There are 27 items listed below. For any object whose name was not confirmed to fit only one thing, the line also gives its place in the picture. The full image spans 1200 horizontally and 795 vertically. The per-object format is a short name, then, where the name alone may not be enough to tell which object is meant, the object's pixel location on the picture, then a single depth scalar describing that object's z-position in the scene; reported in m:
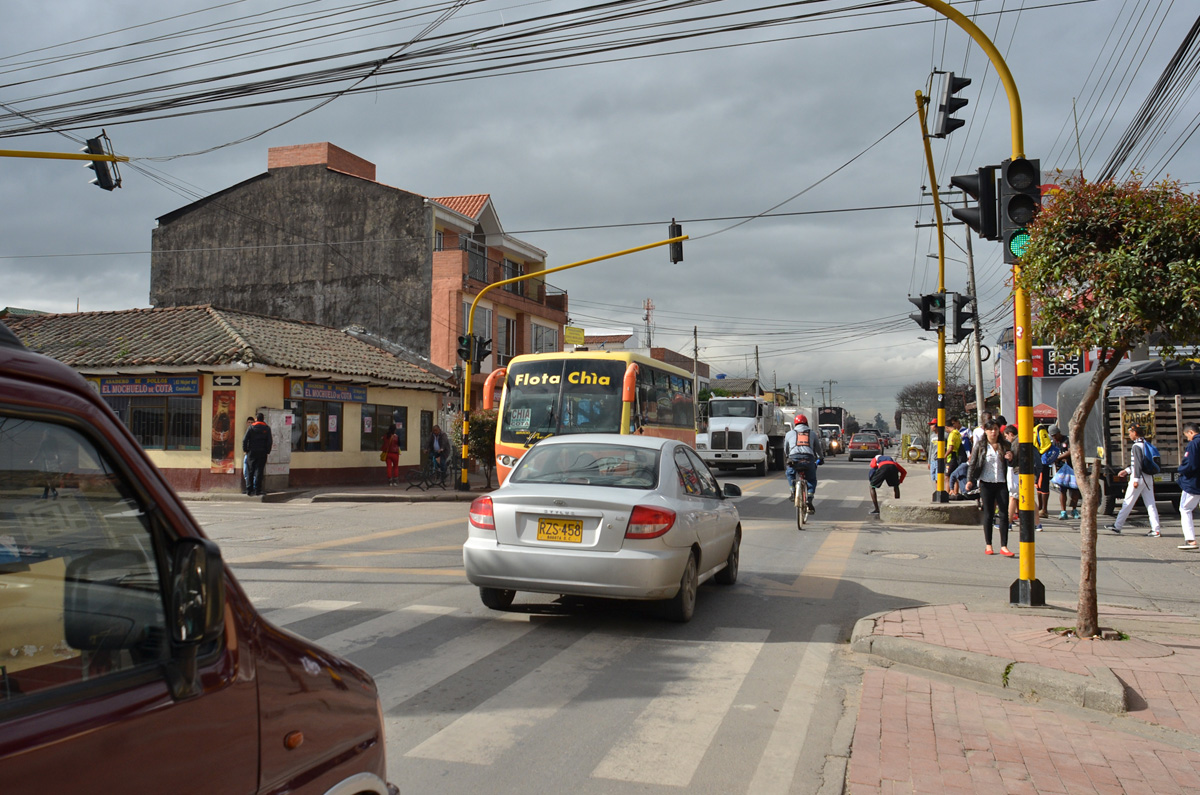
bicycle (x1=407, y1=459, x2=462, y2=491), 25.14
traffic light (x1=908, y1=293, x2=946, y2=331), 18.42
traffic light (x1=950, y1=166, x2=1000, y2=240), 8.23
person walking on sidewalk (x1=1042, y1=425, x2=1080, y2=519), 16.55
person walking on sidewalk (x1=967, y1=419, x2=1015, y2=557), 11.61
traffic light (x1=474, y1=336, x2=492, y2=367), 23.25
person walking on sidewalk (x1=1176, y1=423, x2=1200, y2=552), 13.05
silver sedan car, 7.10
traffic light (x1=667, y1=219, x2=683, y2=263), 21.31
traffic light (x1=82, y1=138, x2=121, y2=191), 14.72
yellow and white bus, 17.84
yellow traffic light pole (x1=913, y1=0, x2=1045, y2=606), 8.05
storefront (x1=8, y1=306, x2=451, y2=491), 23.36
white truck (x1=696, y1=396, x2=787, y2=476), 33.41
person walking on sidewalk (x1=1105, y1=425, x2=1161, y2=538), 14.42
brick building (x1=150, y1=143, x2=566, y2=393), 36.94
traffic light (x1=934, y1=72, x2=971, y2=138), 12.64
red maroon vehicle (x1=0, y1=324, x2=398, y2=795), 1.77
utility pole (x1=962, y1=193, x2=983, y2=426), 27.81
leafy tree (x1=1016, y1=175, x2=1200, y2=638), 6.26
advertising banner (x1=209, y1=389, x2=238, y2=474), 23.28
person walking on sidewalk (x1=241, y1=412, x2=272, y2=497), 21.94
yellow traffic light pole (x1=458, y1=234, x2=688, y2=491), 21.29
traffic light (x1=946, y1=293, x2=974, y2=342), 18.11
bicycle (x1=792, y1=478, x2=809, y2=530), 15.31
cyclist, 15.76
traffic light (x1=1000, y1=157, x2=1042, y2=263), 7.88
